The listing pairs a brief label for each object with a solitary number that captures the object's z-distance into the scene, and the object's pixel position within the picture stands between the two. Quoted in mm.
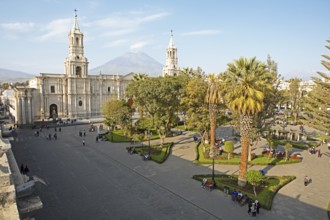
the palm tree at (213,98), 28203
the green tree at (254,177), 18431
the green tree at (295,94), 54500
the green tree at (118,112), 38969
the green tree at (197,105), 30578
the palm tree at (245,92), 19219
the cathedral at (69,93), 51000
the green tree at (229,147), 26797
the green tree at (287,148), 27312
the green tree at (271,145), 28344
